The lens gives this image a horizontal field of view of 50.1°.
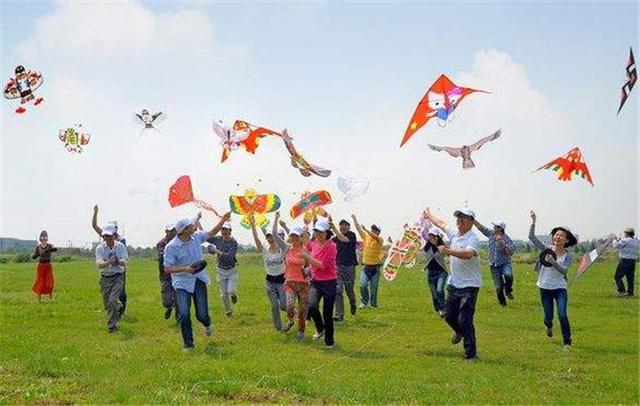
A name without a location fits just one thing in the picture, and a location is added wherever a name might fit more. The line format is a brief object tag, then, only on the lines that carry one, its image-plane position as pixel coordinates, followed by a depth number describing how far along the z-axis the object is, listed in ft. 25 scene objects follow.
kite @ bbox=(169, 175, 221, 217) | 49.96
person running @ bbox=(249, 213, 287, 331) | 43.24
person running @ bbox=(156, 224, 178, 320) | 45.62
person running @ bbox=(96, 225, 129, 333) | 44.12
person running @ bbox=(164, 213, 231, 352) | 35.91
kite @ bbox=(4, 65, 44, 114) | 56.43
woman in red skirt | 61.77
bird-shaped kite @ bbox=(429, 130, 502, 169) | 46.68
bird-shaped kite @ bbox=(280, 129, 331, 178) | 49.83
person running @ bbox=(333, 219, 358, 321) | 50.42
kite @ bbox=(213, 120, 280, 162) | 53.57
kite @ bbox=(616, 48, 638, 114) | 41.34
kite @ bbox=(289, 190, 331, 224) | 51.44
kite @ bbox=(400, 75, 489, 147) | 45.82
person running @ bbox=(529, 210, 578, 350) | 37.24
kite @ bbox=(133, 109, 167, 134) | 59.62
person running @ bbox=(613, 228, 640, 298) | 66.90
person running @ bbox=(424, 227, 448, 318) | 49.99
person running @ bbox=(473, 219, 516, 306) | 57.31
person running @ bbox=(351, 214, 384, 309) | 55.88
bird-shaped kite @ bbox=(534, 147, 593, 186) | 60.64
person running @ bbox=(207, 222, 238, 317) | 49.73
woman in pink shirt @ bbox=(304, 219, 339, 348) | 38.40
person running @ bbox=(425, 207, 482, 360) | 33.55
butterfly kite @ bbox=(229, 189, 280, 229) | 48.65
